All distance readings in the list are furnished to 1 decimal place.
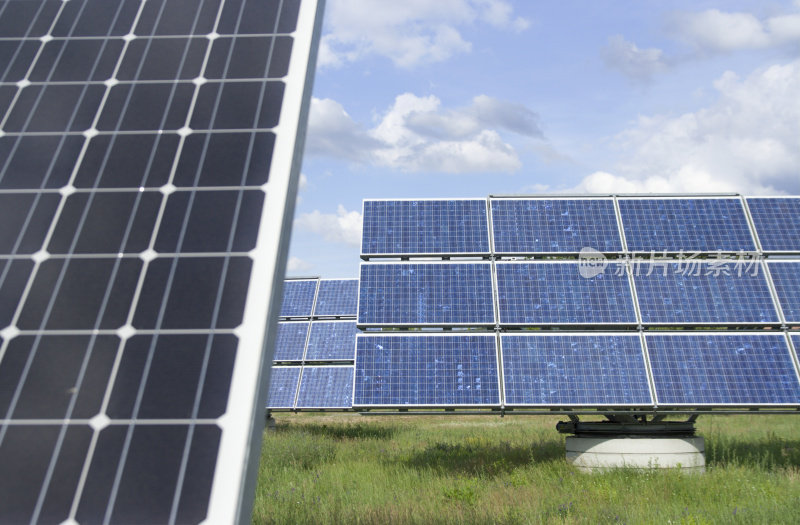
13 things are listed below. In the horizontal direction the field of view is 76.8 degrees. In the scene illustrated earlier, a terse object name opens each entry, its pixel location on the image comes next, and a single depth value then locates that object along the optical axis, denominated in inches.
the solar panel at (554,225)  430.3
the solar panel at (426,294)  403.9
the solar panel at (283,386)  753.0
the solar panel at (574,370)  366.9
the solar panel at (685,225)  422.6
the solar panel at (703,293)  393.1
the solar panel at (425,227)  437.1
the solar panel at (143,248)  107.7
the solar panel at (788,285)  391.9
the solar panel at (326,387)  741.3
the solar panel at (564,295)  396.8
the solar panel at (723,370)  363.9
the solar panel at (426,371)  373.7
